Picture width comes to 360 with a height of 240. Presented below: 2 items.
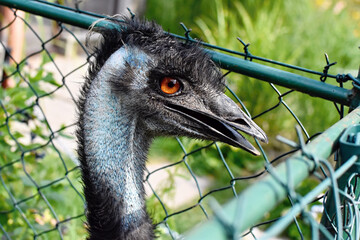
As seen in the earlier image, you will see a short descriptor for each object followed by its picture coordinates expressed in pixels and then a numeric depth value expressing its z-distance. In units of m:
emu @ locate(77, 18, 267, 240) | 1.07
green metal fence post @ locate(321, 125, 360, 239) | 0.91
